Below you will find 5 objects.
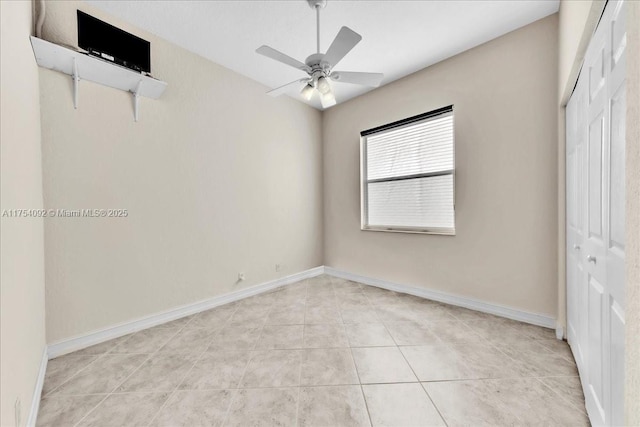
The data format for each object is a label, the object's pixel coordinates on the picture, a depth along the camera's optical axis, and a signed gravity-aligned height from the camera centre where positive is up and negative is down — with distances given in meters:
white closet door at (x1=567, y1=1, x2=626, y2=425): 1.00 -0.06
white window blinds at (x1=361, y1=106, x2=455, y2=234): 3.24 +0.47
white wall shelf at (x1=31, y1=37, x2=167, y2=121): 1.90 +1.20
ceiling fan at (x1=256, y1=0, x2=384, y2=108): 1.88 +1.19
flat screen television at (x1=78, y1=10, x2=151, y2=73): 2.11 +1.50
